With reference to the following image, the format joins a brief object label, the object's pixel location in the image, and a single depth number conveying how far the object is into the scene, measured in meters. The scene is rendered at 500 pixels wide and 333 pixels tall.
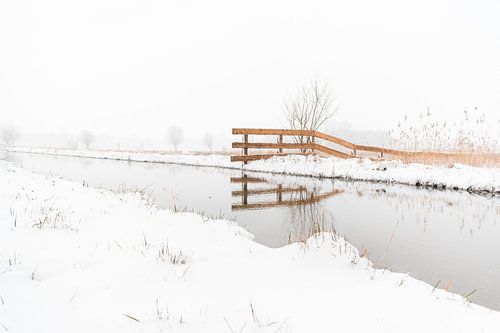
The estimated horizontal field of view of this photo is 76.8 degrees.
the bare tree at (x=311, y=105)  20.03
